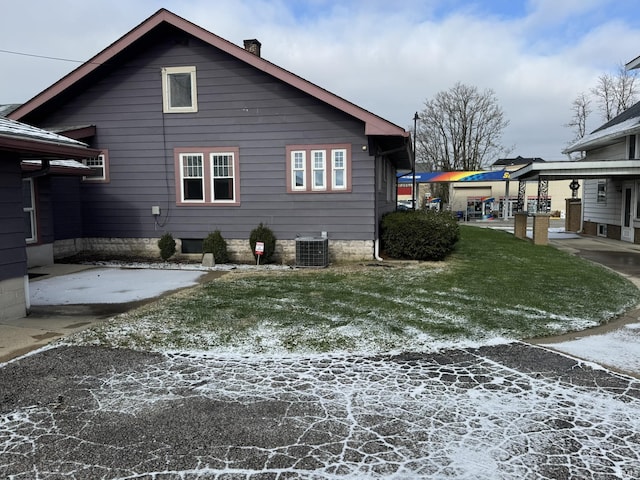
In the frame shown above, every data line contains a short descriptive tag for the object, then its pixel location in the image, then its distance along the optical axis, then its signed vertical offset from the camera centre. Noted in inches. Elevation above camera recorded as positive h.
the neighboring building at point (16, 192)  248.5 +9.1
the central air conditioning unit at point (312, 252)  457.7 -42.6
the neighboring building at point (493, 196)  1791.3 +36.0
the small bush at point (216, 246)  486.6 -38.8
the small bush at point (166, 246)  498.6 -38.8
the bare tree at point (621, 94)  1430.9 +329.6
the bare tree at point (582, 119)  1665.8 +296.2
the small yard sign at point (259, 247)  466.9 -38.6
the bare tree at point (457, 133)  1897.1 +286.5
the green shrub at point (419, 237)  482.0 -31.4
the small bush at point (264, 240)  481.4 -32.3
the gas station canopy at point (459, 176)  1407.5 +87.4
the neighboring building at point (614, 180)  646.5 +38.6
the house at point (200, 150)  478.6 +58.5
